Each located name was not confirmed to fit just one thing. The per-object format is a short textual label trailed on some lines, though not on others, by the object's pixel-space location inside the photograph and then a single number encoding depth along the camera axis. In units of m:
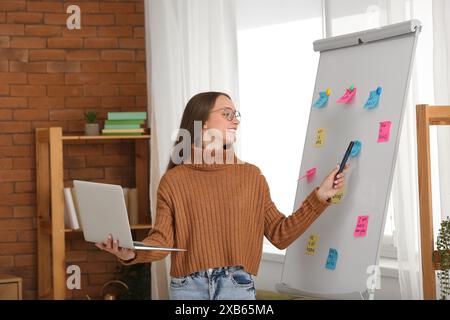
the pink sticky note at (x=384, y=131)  3.05
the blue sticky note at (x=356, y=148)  3.15
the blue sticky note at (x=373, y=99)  3.13
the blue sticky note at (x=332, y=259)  3.19
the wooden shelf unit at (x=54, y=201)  5.05
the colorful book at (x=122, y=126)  5.24
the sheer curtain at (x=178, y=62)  4.66
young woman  3.10
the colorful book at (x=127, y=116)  5.23
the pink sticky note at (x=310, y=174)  3.38
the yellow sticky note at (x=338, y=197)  3.20
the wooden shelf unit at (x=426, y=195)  3.14
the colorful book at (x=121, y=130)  5.21
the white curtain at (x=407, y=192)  3.59
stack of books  5.23
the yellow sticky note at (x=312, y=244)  3.31
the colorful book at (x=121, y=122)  5.25
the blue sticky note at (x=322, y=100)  3.41
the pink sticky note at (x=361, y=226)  3.06
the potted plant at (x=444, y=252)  3.15
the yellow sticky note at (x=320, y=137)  3.37
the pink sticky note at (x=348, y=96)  3.27
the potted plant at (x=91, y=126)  5.27
